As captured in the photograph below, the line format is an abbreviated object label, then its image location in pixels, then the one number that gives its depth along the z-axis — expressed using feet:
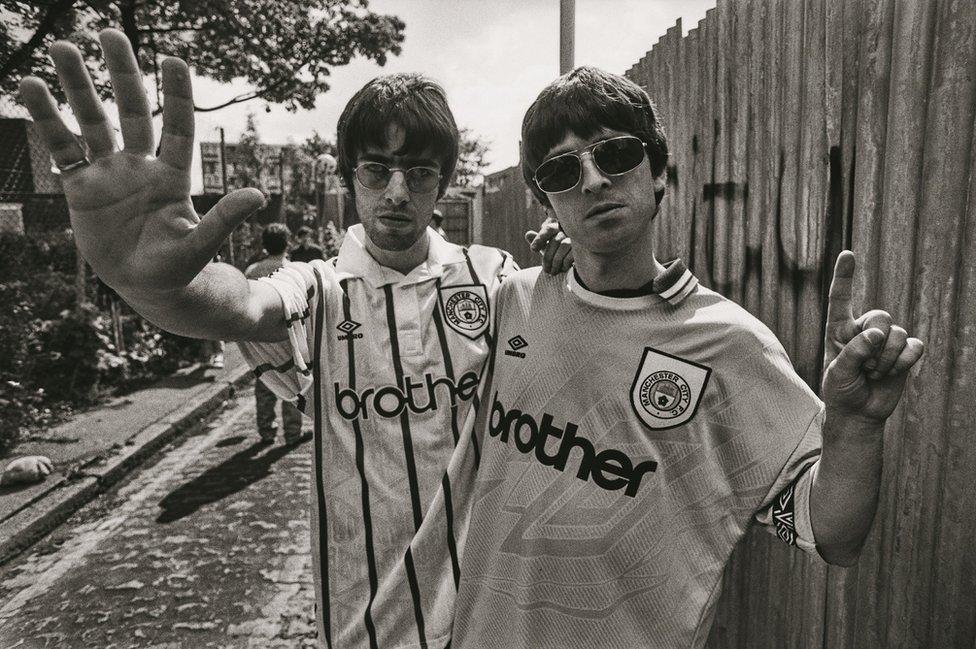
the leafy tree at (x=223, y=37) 20.47
